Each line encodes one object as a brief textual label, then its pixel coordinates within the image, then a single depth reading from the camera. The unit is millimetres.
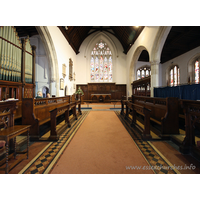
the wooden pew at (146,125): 2689
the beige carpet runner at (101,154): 1617
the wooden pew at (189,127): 1951
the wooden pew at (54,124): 2705
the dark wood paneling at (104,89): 13719
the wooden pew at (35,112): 2781
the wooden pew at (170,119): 2779
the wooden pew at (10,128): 1515
